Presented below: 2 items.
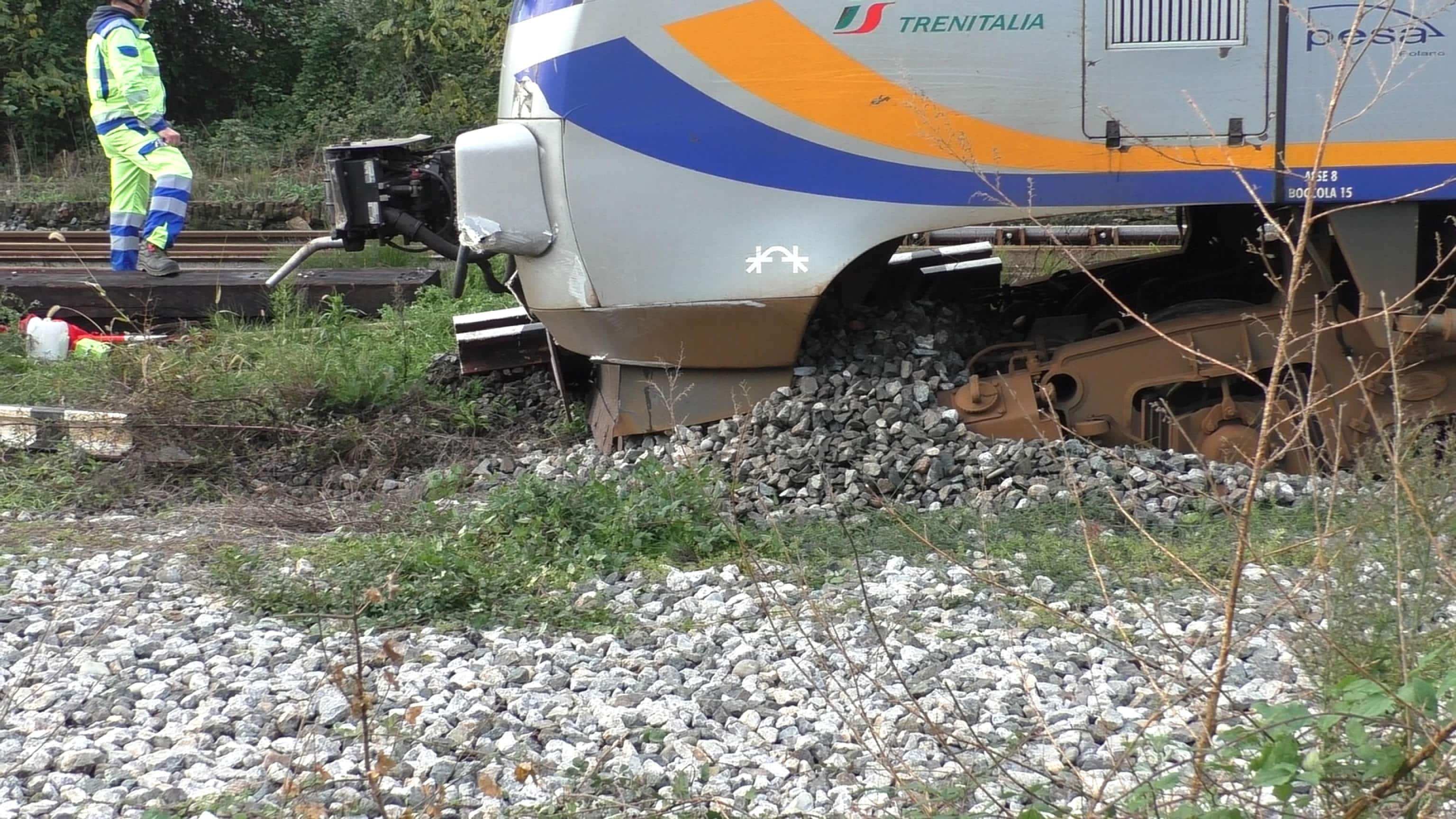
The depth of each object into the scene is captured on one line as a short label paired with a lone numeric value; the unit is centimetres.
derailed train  481
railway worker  899
